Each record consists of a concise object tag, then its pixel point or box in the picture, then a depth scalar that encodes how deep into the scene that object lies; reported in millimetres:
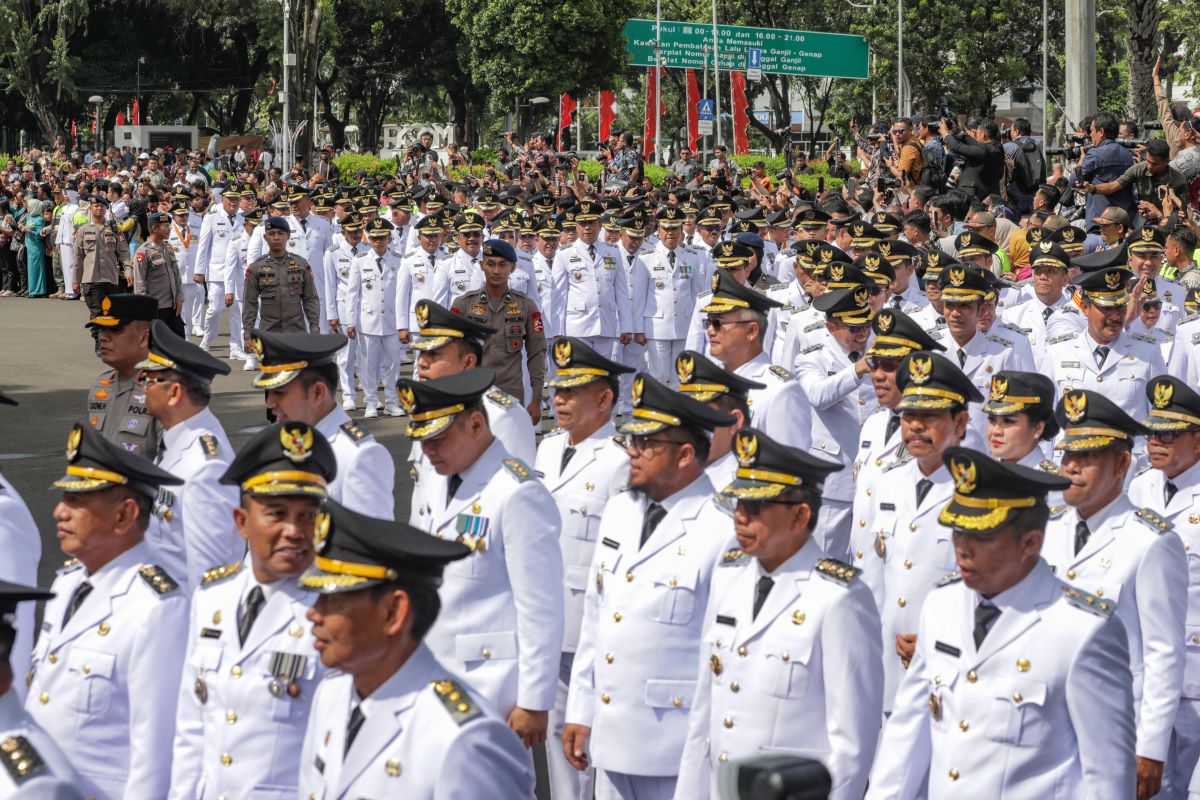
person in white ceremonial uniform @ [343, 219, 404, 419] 36000
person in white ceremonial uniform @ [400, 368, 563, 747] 11125
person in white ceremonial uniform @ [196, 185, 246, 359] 46812
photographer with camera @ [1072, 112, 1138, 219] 33844
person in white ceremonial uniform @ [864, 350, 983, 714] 12922
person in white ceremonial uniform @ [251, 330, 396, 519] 12820
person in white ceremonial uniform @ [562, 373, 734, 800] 11156
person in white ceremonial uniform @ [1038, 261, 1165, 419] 20203
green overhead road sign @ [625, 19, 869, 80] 108625
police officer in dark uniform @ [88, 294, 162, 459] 15023
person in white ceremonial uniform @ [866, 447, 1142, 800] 8891
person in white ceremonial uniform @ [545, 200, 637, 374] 35281
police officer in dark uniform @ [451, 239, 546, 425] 25734
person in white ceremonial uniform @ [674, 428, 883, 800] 9617
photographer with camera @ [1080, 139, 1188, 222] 32000
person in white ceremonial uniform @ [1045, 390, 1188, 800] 10695
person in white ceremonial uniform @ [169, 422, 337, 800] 9141
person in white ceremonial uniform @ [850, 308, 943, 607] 13862
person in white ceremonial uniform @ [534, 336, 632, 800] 12922
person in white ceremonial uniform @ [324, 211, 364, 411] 36937
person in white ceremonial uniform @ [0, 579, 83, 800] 6508
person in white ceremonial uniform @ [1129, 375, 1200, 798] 12937
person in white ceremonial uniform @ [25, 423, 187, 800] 9461
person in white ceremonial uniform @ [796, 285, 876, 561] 18078
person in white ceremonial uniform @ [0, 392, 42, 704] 10742
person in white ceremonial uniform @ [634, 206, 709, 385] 36000
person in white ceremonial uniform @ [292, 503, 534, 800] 7125
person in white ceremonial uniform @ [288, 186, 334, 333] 42281
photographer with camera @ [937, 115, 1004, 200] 37750
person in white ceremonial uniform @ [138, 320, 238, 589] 12328
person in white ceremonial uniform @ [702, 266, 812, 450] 15750
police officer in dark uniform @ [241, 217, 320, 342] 33594
